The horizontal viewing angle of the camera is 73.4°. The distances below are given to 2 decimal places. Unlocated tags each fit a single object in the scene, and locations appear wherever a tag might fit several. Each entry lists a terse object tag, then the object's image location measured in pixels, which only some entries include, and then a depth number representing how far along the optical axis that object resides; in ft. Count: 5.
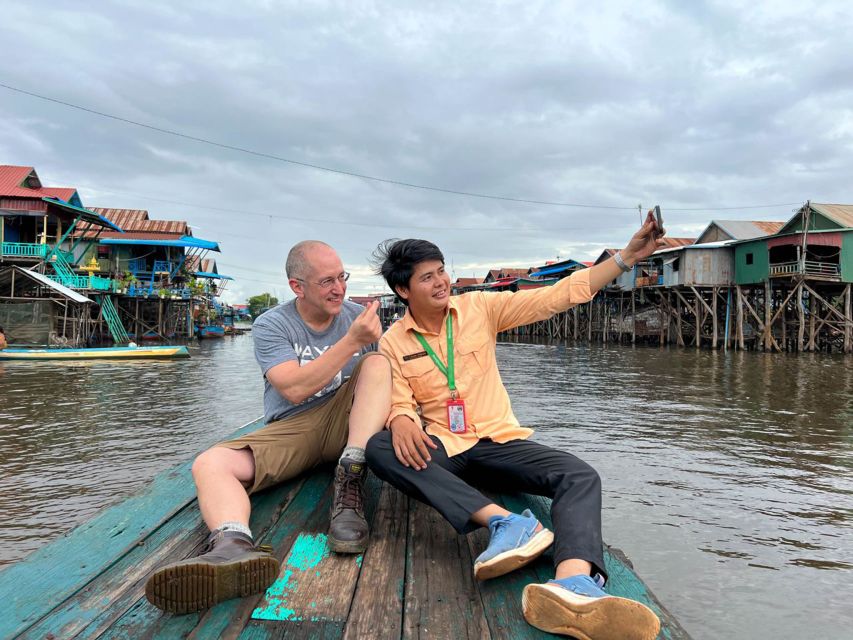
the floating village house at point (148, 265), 91.91
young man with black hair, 6.57
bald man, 5.80
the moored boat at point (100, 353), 54.49
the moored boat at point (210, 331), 117.61
